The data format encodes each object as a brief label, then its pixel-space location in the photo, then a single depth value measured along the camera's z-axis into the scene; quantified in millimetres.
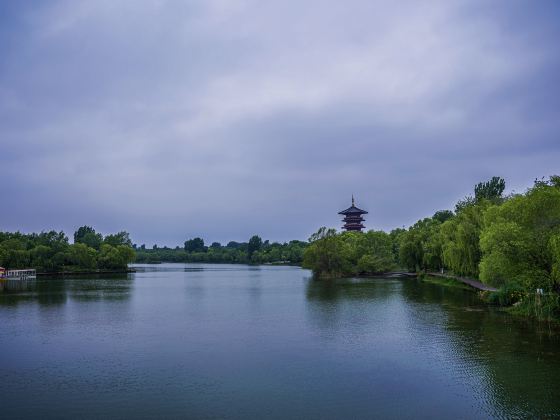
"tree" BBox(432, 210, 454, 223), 88419
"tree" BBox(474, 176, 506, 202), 57531
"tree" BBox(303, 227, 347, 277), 66500
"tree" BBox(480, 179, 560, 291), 21328
